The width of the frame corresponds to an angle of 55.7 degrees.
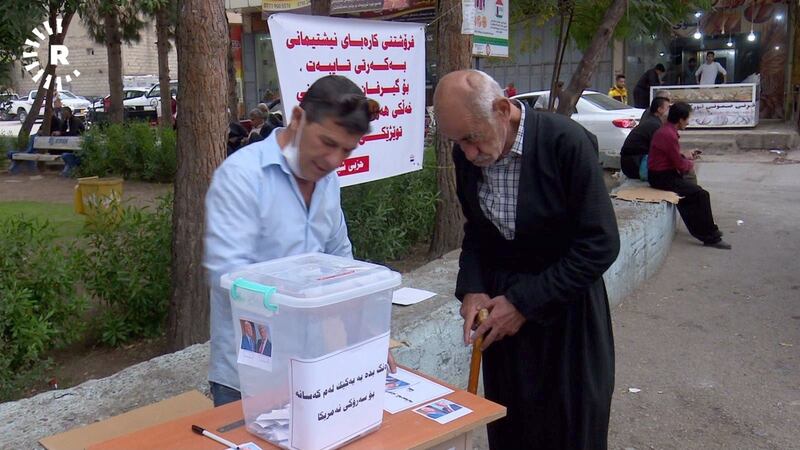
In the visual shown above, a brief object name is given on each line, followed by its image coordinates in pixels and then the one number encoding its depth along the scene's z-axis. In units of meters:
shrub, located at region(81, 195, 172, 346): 5.11
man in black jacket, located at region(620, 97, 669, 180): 8.57
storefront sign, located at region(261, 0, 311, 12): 19.41
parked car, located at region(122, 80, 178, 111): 30.69
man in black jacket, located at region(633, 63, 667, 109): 18.56
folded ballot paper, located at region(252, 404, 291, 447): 1.62
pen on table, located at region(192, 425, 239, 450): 1.63
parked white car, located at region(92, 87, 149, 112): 32.66
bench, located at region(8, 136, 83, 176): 14.85
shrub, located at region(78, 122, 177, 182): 13.40
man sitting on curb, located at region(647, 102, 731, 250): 7.73
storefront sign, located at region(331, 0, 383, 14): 21.89
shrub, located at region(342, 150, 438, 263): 5.96
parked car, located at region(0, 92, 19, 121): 36.94
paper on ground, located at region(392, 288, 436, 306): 3.90
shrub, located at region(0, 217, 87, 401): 4.17
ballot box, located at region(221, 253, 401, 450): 1.51
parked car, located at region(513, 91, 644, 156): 13.76
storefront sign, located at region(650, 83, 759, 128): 16.67
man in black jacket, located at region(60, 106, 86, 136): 19.26
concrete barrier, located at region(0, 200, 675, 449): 2.57
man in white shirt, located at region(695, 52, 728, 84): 19.00
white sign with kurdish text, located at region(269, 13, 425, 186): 3.97
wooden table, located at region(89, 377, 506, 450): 1.66
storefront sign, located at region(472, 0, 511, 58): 5.69
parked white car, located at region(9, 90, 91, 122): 33.70
